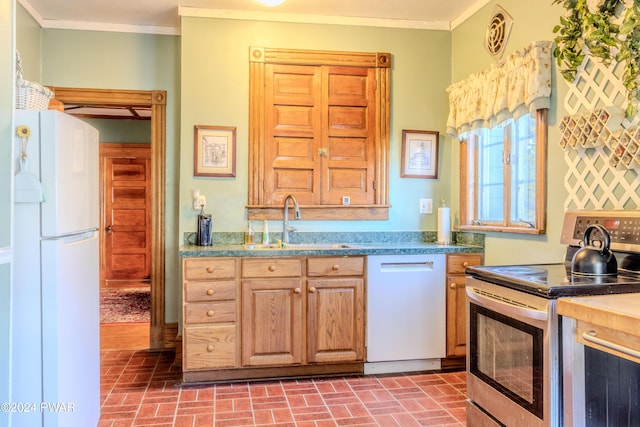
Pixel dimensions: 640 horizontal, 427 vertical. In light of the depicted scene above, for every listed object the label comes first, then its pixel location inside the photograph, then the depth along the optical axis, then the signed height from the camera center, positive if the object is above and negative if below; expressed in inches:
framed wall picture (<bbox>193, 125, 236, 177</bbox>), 128.8 +17.3
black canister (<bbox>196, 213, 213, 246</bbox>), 124.5 -5.5
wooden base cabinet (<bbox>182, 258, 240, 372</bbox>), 111.7 -25.6
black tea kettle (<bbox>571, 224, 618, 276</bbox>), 70.2 -7.7
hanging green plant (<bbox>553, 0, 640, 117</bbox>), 70.1 +29.7
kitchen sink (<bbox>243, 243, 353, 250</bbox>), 120.2 -9.7
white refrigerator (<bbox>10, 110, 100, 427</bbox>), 67.3 -9.0
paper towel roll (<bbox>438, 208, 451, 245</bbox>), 134.0 -4.4
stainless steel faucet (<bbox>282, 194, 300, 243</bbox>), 129.4 -1.1
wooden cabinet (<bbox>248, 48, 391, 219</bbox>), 131.0 +23.2
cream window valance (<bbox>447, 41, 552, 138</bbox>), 96.7 +29.2
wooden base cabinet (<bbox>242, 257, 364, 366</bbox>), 114.3 -26.5
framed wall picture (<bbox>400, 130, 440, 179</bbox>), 138.8 +17.8
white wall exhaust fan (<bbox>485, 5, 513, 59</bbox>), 112.2 +45.9
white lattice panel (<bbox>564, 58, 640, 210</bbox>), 77.7 +9.4
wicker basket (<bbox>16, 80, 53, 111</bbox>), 73.1 +19.1
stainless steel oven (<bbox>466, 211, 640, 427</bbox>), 62.6 -17.5
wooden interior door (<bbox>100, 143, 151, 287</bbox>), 258.2 -6.2
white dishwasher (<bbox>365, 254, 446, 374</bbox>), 119.1 -26.6
